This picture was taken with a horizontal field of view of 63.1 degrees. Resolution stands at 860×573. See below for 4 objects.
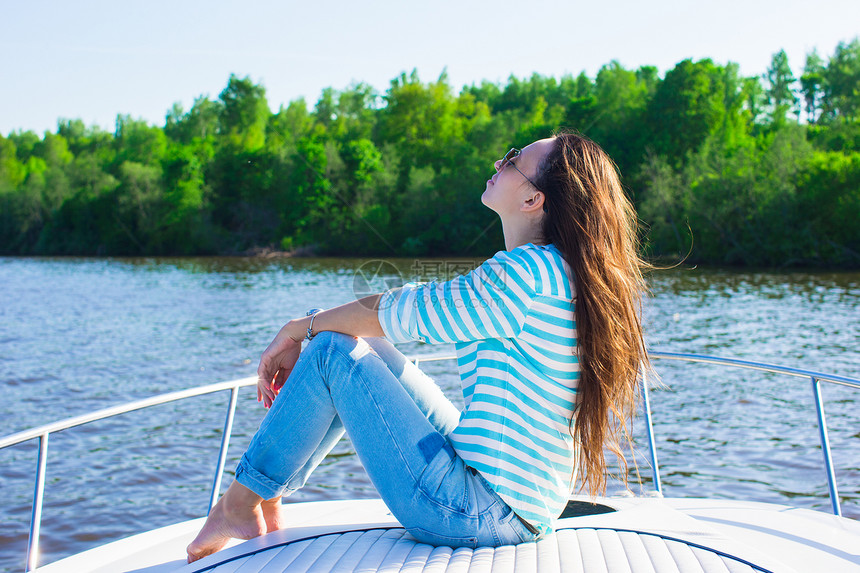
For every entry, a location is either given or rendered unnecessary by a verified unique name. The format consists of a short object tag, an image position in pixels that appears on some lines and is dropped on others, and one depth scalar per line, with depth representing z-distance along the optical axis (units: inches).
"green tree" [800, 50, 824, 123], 2822.3
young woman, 67.0
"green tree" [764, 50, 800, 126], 3048.7
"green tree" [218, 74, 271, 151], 3014.3
